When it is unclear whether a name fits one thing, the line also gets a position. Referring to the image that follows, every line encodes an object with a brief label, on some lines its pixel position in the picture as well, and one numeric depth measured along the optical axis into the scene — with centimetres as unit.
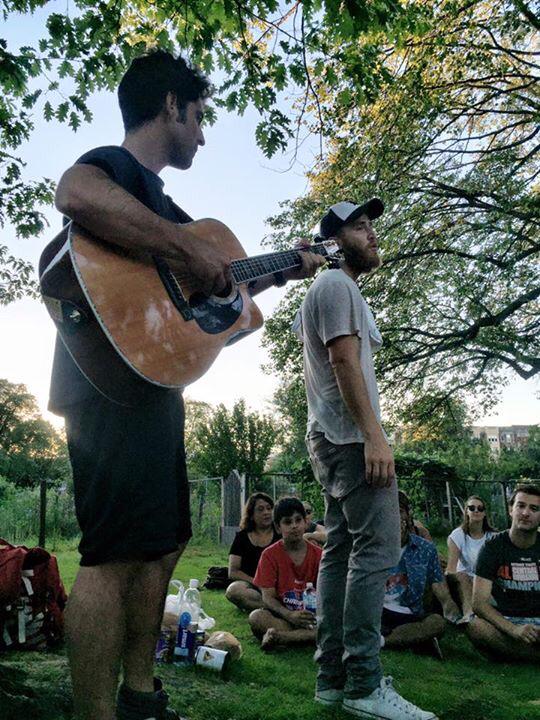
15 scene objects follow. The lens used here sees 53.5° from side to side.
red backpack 399
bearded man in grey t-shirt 229
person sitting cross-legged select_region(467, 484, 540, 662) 430
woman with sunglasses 650
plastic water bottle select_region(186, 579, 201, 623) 423
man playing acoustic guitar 144
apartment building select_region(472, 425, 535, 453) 9256
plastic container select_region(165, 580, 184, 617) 417
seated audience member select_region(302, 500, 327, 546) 673
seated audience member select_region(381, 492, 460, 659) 443
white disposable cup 351
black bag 772
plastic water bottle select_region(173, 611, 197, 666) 366
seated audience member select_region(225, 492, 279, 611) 632
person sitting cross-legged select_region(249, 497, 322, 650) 466
